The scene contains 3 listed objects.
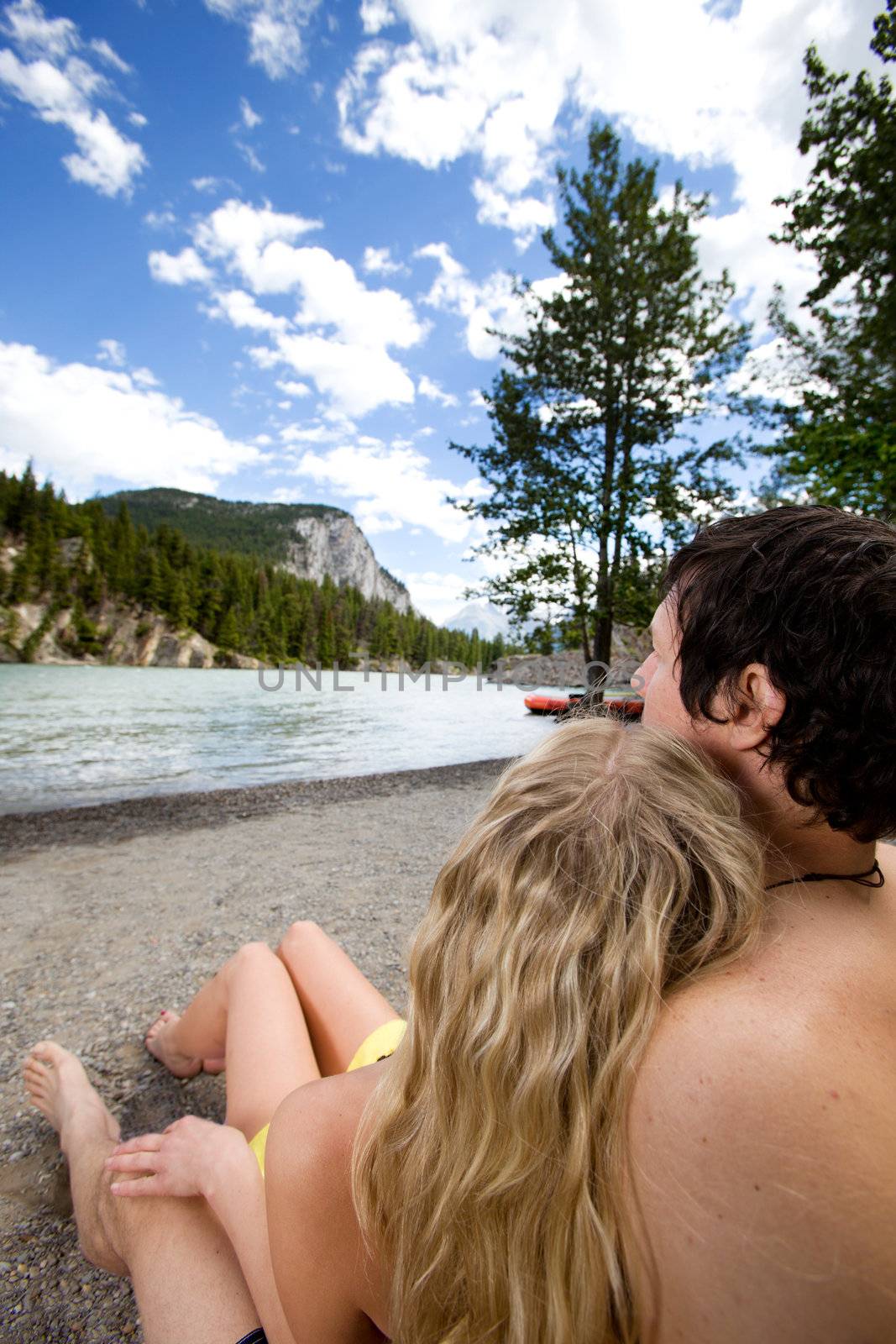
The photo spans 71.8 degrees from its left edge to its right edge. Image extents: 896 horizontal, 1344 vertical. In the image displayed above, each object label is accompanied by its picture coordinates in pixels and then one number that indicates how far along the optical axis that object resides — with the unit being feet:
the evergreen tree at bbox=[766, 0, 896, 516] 27.27
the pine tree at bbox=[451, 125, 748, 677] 36.58
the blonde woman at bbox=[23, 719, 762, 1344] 2.42
